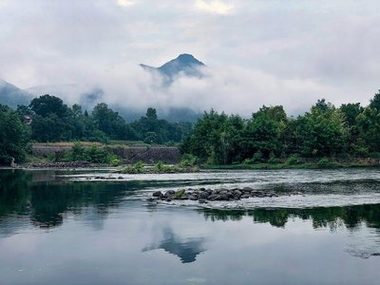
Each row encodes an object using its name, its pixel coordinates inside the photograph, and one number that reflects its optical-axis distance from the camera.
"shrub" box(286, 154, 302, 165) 90.75
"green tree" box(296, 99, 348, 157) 90.75
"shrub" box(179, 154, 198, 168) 92.88
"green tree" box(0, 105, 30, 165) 106.62
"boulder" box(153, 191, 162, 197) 40.17
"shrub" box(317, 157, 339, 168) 87.39
